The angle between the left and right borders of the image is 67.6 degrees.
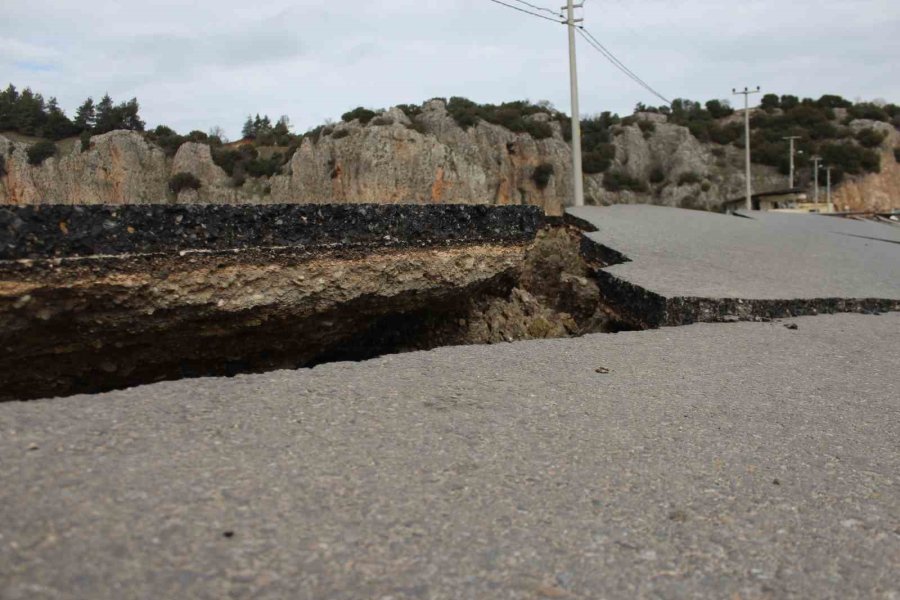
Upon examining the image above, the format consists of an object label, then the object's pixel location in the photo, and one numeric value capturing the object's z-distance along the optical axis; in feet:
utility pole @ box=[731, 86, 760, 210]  121.74
